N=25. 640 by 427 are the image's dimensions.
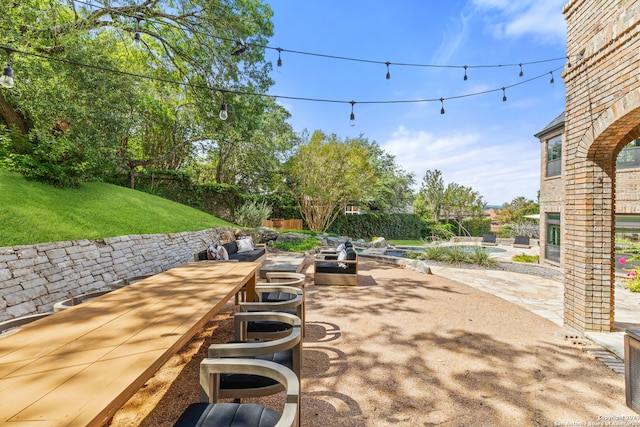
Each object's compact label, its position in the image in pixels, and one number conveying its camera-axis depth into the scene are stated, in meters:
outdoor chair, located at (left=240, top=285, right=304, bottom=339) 2.26
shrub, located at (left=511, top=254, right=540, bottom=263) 10.70
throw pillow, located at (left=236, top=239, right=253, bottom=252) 7.81
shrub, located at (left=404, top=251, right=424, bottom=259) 9.58
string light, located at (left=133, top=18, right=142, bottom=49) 5.01
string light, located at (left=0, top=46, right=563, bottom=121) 5.67
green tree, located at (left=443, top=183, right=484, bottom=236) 21.91
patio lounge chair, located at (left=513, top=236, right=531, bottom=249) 15.57
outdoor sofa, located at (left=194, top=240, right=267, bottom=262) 6.80
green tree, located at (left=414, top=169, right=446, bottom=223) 22.91
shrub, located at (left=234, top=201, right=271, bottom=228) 12.58
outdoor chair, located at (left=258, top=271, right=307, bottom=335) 3.03
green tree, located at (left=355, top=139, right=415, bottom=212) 21.33
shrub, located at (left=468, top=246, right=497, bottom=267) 8.58
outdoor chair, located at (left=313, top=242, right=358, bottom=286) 5.93
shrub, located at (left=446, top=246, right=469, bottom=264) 8.77
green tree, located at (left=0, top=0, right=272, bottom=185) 6.06
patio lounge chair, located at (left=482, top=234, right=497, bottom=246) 17.67
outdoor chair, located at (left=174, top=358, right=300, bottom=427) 1.31
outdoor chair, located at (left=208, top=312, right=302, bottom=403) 1.53
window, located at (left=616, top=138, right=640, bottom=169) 7.52
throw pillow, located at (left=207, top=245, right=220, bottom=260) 5.61
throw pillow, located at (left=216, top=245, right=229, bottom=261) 5.86
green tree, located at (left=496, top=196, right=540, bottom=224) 24.58
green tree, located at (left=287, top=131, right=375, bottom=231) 14.53
